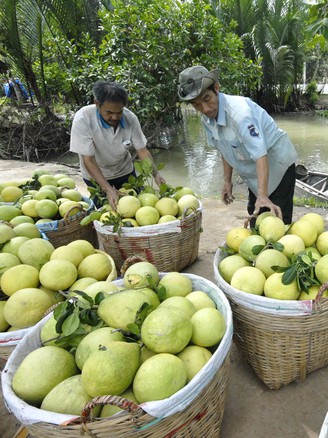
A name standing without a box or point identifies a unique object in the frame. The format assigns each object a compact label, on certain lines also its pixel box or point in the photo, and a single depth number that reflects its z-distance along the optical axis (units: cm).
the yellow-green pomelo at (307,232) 175
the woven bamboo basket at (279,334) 143
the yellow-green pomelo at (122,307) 129
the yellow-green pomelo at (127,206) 248
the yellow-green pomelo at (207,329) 127
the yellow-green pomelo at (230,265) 170
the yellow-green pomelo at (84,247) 202
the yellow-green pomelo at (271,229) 176
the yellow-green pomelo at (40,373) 115
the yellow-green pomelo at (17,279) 168
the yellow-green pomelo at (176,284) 155
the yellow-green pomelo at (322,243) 170
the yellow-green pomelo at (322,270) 143
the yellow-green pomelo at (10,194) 299
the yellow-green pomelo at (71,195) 295
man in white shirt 257
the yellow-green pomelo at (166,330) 117
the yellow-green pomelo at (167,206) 253
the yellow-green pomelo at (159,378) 105
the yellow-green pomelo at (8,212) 252
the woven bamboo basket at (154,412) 97
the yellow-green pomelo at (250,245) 172
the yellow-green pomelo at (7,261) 179
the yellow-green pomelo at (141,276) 151
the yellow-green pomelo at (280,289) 145
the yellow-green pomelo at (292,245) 167
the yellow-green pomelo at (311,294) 145
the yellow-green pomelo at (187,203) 259
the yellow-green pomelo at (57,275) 166
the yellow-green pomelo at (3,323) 162
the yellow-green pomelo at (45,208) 258
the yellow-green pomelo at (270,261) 158
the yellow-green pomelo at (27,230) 218
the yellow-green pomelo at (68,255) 185
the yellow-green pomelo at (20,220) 243
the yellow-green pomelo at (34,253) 188
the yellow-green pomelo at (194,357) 118
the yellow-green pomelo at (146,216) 241
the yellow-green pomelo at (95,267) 184
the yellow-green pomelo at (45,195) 275
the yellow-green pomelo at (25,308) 153
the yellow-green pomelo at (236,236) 186
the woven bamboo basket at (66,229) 251
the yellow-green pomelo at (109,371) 106
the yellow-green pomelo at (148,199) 258
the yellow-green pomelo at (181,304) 135
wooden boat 535
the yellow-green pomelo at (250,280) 154
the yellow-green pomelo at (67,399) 107
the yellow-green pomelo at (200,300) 147
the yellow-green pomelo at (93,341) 120
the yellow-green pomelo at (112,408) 106
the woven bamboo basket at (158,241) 236
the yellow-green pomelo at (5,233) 206
